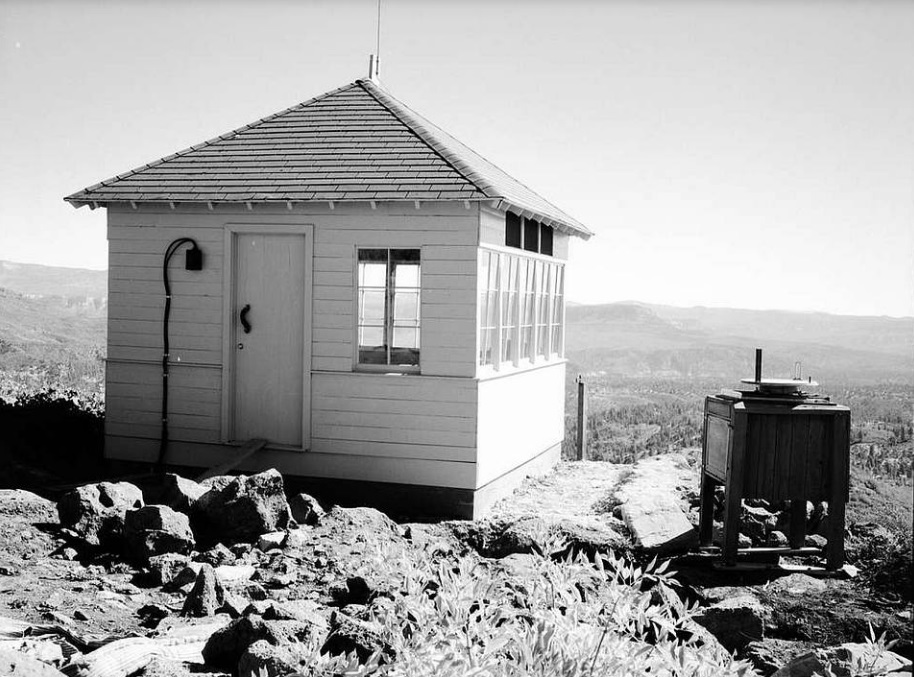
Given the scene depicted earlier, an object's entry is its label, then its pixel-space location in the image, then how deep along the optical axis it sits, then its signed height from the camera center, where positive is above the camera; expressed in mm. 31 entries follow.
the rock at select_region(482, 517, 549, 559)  9367 -2441
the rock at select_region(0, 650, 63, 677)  4789 -1981
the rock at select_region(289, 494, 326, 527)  10008 -2338
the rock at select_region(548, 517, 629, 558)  9453 -2439
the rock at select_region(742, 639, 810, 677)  6726 -2572
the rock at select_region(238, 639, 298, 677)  4977 -1972
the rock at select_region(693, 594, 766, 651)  7133 -2415
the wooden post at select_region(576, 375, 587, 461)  17141 -2257
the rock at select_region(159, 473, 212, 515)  9797 -2171
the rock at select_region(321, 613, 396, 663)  4930 -1822
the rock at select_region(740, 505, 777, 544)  10898 -2565
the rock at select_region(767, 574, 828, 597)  8727 -2610
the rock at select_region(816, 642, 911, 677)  5684 -2209
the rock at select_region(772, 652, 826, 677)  5594 -2138
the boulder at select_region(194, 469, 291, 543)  9531 -2253
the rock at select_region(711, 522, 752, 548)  10375 -2622
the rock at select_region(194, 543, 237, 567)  8656 -2482
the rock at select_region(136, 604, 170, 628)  7088 -2524
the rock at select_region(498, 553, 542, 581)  7333 -2181
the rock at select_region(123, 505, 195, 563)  8758 -2320
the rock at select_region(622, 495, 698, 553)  10047 -2489
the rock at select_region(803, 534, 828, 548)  10430 -2581
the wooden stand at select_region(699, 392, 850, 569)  9078 -1402
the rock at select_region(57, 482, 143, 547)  9164 -2283
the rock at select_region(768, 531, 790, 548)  10703 -2645
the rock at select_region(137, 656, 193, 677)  5434 -2227
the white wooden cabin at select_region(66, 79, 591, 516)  11344 -227
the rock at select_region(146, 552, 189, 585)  8180 -2472
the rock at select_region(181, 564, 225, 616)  7055 -2332
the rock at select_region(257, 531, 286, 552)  9156 -2442
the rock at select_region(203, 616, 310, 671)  5594 -2088
